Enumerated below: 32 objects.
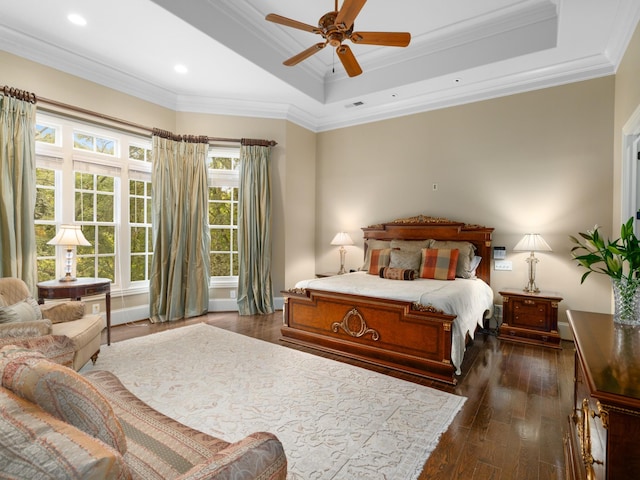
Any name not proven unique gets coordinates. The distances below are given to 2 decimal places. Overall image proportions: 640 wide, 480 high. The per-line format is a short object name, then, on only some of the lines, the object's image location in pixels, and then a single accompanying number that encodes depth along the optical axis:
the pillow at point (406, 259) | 4.32
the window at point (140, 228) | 4.72
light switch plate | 4.29
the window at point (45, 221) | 3.77
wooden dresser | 1.00
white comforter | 2.91
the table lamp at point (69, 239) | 3.39
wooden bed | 2.91
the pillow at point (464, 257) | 4.19
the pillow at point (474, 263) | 4.24
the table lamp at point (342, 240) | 5.28
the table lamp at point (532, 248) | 3.83
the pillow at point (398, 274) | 4.05
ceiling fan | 2.47
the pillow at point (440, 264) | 4.10
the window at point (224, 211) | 5.33
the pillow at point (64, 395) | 0.82
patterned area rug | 1.88
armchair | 1.93
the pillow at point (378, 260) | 4.58
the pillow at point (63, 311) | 2.87
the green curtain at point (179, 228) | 4.67
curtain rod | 3.48
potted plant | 1.65
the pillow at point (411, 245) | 4.53
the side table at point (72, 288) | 3.19
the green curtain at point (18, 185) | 3.29
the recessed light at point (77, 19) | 3.17
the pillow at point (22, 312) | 2.36
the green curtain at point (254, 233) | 5.14
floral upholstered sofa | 0.65
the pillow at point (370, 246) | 4.91
